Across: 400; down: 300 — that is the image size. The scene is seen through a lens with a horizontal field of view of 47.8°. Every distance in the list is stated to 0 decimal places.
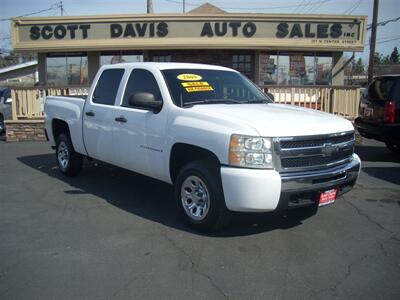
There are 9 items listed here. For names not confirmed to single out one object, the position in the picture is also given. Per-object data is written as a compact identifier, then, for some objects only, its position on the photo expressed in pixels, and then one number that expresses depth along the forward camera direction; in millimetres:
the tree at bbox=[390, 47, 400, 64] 97088
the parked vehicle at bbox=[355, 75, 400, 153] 9047
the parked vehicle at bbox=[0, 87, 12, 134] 14742
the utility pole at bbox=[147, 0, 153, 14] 24703
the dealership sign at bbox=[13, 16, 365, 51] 14469
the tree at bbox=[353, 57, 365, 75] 81000
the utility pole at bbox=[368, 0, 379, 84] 24312
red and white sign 4844
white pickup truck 4512
